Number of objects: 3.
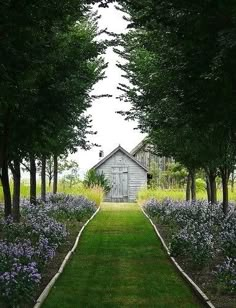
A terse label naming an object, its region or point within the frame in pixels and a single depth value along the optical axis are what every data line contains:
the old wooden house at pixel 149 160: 57.50
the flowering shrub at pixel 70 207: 21.61
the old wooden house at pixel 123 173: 49.06
